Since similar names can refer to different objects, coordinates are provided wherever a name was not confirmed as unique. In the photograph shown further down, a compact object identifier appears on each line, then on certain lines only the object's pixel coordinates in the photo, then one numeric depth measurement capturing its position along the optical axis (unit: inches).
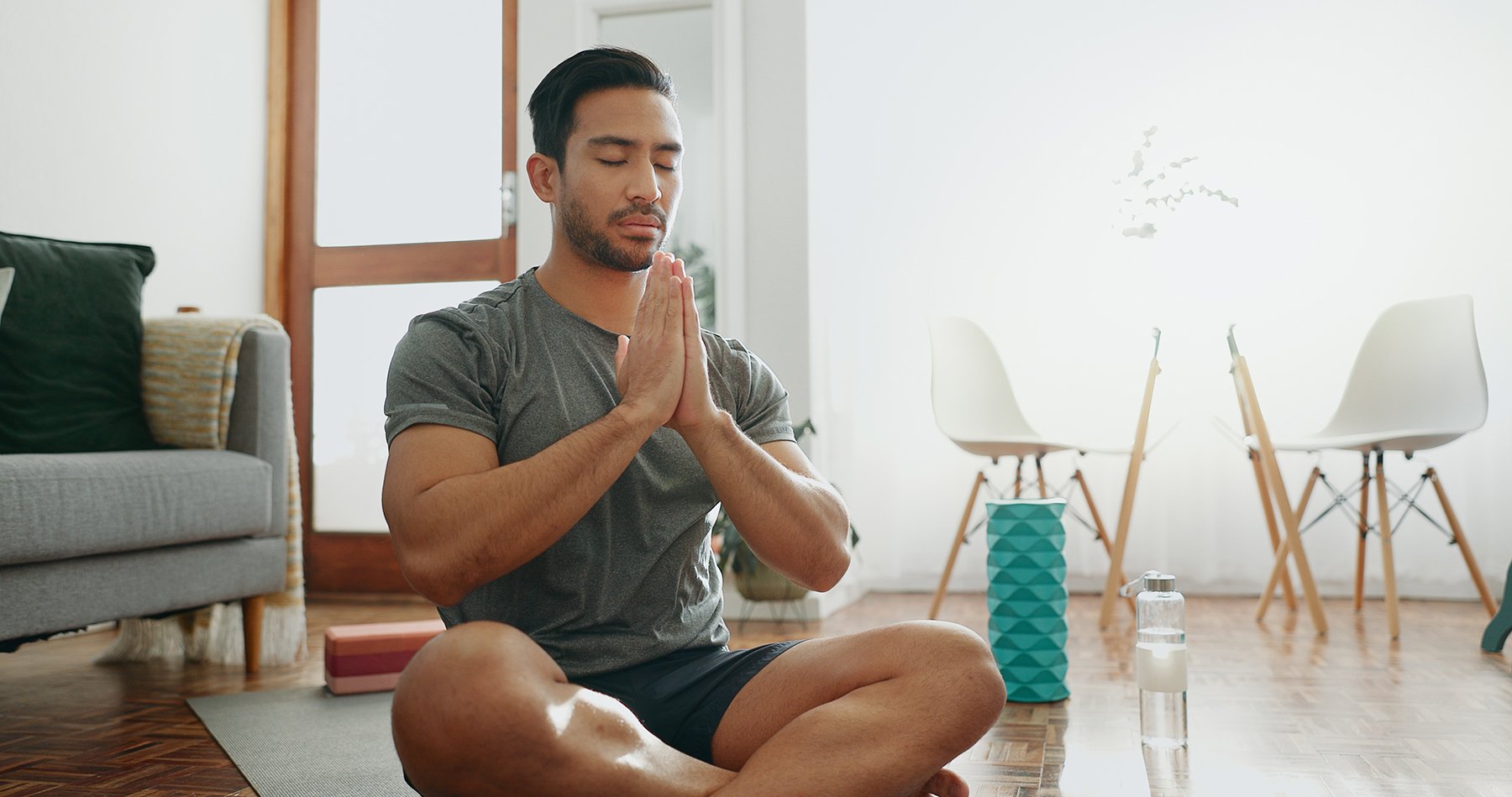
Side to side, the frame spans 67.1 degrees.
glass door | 169.5
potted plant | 138.3
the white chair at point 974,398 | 140.9
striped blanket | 106.9
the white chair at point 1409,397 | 128.3
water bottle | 79.3
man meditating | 44.7
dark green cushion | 99.6
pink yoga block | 98.4
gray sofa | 83.1
